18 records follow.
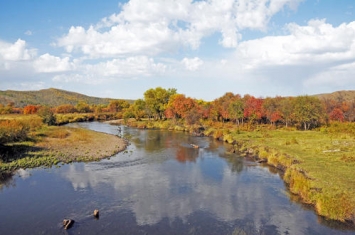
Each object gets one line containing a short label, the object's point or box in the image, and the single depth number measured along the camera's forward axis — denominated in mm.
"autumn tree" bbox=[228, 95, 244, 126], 86188
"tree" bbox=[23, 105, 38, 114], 134375
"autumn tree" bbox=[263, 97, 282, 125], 83062
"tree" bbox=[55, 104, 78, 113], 159750
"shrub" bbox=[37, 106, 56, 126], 89000
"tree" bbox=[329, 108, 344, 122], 91062
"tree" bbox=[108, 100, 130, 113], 169112
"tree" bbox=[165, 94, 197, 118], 102688
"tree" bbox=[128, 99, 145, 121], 121812
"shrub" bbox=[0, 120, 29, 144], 47325
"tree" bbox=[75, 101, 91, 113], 165500
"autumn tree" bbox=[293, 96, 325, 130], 76062
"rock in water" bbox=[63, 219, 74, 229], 22216
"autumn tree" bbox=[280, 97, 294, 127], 80938
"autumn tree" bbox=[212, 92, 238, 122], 94550
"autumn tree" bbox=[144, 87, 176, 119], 117750
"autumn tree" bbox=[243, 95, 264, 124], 87875
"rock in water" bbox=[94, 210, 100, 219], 24397
